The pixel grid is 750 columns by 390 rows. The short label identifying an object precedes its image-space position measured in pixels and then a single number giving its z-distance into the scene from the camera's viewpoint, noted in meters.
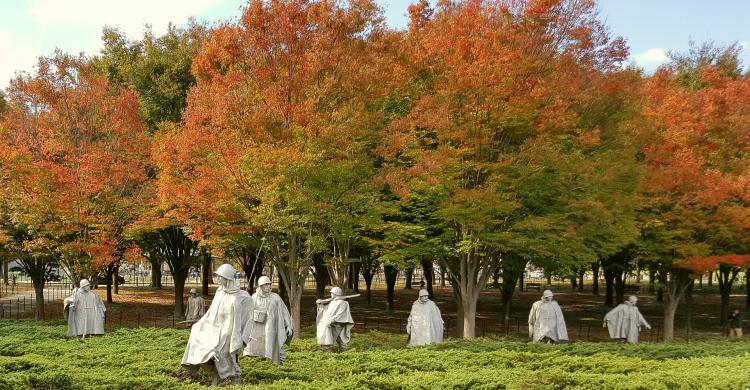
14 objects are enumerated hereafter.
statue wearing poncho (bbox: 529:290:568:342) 17.57
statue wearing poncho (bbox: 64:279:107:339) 17.11
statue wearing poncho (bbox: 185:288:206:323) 21.31
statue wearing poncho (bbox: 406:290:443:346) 15.83
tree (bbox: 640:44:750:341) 19.61
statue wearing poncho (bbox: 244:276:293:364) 11.75
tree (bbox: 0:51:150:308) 19.09
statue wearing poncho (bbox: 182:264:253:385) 8.97
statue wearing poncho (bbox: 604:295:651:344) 19.24
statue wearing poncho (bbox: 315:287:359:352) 14.24
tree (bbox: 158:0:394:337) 16.17
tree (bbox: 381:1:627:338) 16.89
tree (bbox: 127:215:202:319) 27.16
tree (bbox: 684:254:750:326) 19.77
